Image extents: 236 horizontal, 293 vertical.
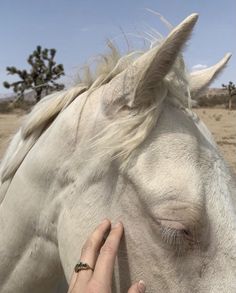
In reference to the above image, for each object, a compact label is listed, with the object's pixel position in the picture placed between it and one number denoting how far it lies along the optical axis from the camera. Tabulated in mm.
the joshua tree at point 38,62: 20325
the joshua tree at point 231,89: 46425
